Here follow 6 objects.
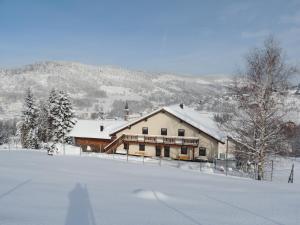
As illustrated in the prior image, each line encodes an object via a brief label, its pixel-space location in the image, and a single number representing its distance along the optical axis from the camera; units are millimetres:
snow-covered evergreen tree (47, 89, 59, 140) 54188
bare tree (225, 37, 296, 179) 21047
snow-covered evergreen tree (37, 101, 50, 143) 58656
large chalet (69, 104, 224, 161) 40500
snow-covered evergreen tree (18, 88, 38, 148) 57031
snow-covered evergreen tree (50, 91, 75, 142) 53469
